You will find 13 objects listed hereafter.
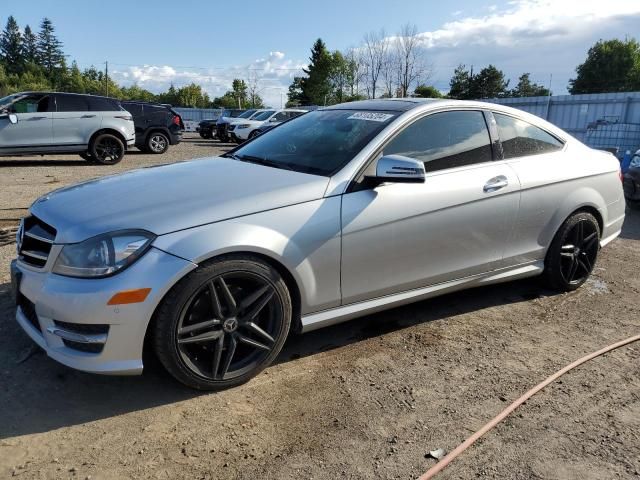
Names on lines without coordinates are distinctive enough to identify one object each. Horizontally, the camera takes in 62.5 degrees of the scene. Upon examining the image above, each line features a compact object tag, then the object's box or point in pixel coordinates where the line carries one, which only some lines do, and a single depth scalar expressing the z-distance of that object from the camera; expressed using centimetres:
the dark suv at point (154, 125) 1622
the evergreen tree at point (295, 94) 6675
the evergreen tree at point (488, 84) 5881
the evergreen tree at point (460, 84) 5869
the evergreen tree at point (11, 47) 10946
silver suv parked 1198
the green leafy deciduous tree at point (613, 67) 5128
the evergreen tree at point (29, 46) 11075
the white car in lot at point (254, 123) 2275
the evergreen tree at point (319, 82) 6081
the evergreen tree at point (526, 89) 6315
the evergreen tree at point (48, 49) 11111
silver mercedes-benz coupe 261
